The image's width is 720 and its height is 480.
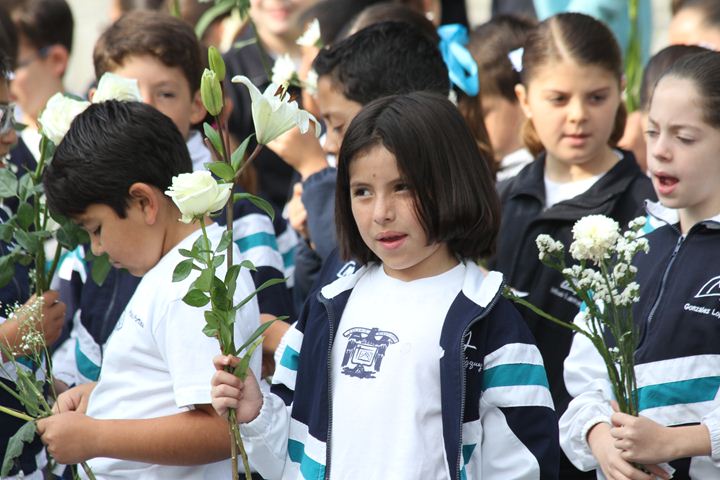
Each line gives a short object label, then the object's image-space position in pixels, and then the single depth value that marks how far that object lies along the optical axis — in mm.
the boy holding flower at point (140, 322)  5477
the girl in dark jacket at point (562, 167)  7012
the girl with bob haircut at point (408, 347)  4988
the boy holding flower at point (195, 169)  6969
